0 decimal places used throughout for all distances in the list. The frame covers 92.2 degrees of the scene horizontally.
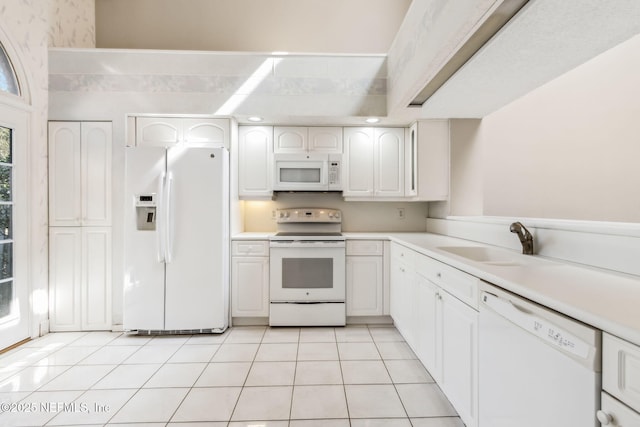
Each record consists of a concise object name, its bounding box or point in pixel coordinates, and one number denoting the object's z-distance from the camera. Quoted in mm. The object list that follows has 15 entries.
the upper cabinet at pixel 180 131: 3047
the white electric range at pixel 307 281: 3082
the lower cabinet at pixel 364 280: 3150
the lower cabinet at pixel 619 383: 715
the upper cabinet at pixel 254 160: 3324
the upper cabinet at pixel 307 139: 3346
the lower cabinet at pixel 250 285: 3115
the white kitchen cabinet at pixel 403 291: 2438
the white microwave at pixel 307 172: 3281
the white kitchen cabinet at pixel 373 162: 3387
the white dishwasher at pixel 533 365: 837
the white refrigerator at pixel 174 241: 2812
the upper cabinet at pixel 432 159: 3137
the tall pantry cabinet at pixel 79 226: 2939
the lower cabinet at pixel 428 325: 1893
